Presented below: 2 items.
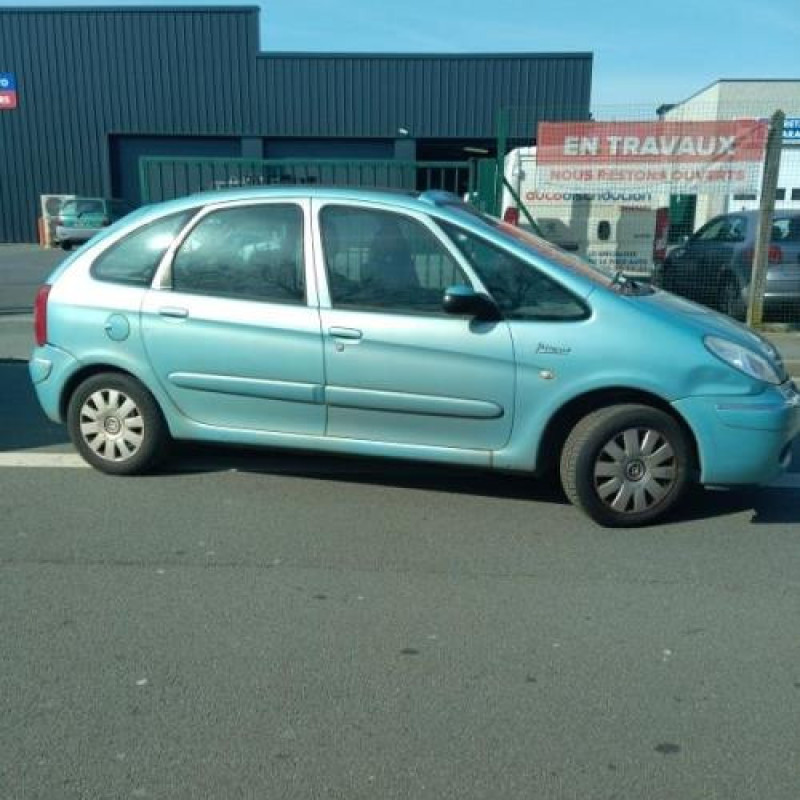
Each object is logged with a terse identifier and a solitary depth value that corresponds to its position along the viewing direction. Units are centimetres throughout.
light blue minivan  408
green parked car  2573
